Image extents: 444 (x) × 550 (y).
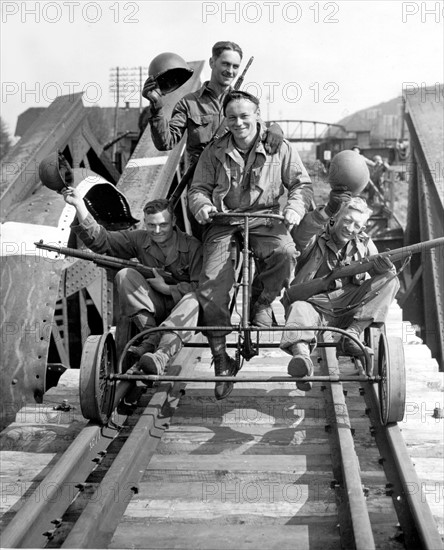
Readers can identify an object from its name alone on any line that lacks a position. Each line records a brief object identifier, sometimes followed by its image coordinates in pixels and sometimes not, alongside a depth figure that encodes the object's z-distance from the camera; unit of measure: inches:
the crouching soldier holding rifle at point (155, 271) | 208.5
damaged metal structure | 249.8
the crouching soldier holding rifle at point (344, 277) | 213.6
